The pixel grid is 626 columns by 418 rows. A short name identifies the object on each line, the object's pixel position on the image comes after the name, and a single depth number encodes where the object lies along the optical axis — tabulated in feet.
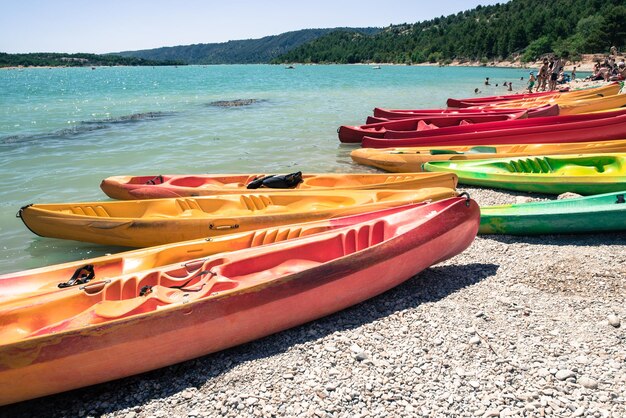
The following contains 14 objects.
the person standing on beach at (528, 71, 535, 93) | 88.82
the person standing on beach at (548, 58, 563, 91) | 81.76
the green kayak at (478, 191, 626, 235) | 20.01
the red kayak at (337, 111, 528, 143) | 47.44
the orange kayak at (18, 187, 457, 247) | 21.59
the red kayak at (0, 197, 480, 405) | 11.79
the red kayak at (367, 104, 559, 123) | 46.29
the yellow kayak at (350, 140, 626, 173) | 32.17
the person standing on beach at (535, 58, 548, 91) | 86.06
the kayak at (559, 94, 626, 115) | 52.42
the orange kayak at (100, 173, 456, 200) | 25.34
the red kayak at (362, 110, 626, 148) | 36.40
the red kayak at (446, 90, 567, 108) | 64.03
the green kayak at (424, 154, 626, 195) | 24.79
